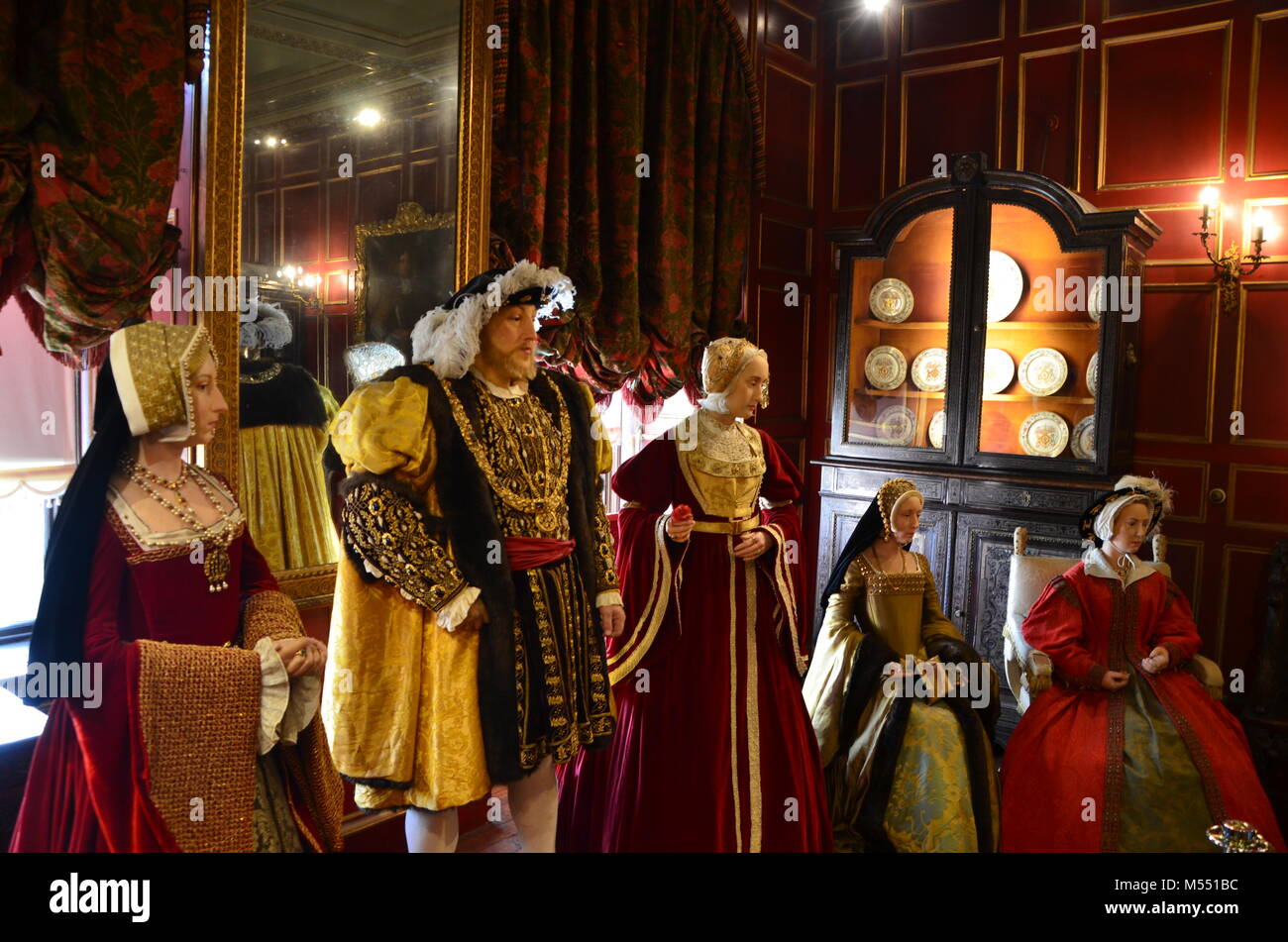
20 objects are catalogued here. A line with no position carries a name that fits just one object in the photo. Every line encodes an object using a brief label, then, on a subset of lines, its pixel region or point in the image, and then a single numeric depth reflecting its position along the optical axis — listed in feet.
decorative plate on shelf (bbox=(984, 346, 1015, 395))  15.06
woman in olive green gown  9.37
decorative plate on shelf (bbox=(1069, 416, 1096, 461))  14.15
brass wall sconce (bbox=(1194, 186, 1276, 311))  14.06
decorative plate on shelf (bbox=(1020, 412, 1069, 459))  14.52
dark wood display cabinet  14.07
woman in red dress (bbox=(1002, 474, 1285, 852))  9.40
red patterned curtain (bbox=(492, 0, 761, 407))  11.38
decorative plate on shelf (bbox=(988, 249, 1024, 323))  14.90
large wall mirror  8.40
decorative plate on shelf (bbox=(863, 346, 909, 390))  15.75
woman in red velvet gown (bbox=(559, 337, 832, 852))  9.10
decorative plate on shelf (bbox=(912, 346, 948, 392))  15.43
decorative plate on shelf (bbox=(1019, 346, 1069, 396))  14.64
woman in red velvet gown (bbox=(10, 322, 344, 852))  5.44
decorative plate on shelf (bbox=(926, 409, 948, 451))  15.26
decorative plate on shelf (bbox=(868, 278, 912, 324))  15.65
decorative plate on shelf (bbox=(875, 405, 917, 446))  15.57
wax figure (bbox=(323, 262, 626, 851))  6.95
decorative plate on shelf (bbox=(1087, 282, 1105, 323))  14.02
